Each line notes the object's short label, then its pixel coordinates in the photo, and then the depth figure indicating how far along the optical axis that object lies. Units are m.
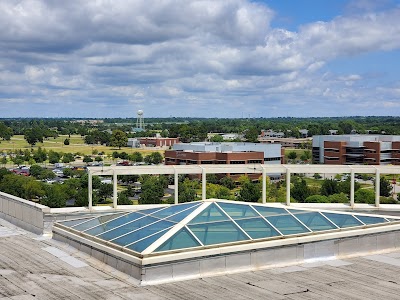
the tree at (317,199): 73.28
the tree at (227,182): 107.56
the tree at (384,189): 91.50
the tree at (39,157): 161.38
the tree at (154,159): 153.00
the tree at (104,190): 84.75
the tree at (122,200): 71.17
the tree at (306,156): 163.38
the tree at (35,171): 119.94
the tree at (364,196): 72.03
